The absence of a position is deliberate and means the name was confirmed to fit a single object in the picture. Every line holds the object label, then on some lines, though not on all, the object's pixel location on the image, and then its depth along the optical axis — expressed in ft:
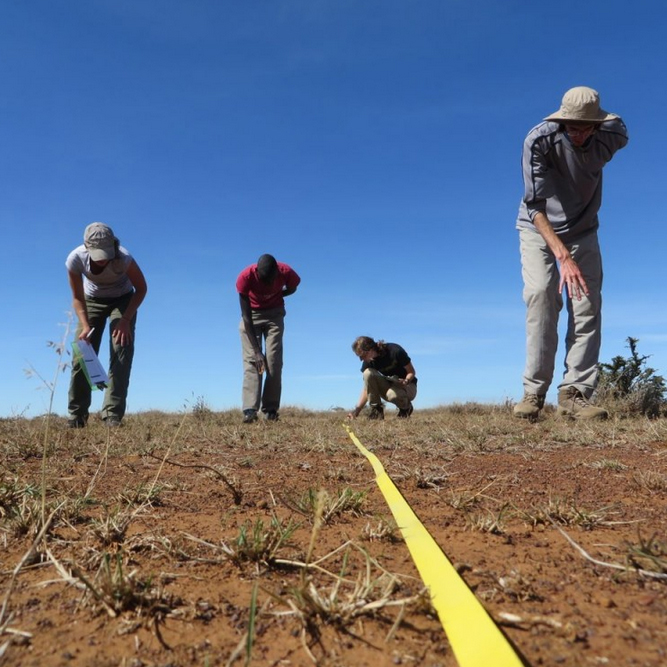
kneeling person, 26.00
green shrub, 19.26
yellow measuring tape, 3.18
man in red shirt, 22.57
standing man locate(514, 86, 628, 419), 14.96
